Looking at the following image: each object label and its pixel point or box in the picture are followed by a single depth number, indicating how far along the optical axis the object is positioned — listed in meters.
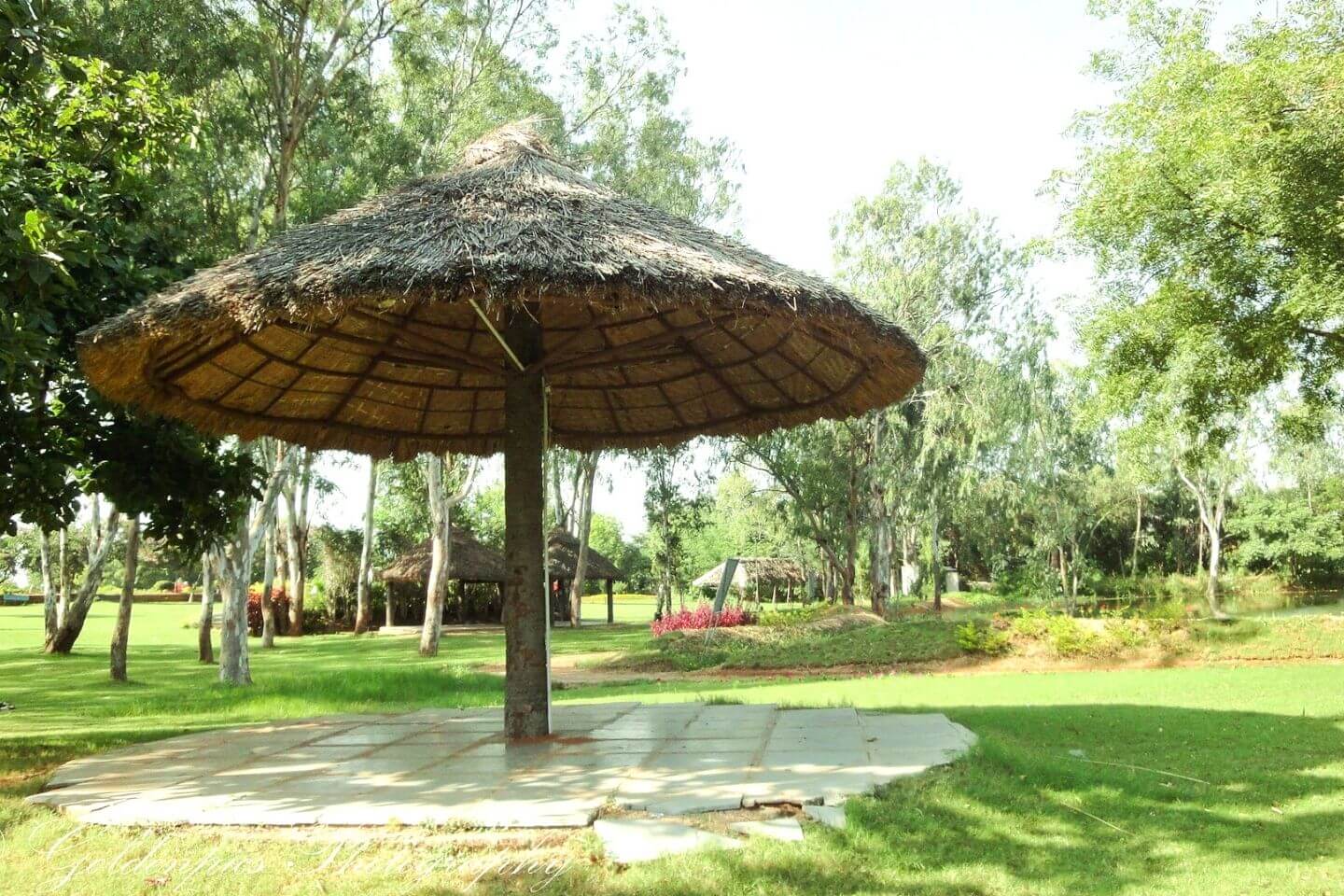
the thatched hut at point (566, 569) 32.83
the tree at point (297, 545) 27.11
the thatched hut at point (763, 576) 36.69
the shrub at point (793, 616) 21.39
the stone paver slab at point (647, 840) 3.47
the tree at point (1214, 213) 10.30
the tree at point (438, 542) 21.06
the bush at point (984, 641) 14.52
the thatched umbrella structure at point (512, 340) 4.65
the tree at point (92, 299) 6.01
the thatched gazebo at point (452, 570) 29.80
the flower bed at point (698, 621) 21.20
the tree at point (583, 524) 29.09
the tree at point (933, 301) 21.61
